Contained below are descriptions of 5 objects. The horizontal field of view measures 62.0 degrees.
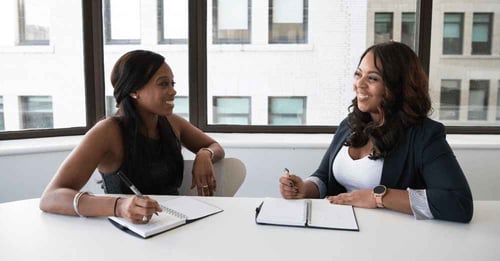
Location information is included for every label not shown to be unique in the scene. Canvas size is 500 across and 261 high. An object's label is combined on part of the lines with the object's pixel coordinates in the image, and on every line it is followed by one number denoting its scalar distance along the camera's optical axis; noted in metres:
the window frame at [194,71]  2.93
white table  1.06
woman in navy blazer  1.34
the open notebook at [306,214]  1.26
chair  1.87
